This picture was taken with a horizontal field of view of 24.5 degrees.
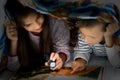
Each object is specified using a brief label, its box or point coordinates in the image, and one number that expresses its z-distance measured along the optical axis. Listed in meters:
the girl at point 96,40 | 1.04
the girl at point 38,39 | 1.11
